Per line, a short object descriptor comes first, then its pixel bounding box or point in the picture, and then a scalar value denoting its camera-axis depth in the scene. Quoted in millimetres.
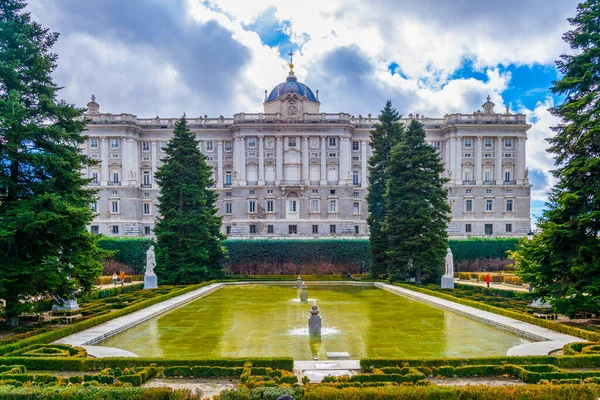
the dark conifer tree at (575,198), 14383
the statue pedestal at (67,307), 17750
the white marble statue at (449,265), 28031
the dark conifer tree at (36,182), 13867
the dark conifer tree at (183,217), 31500
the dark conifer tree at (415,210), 30859
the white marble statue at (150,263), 28586
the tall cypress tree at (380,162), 37469
